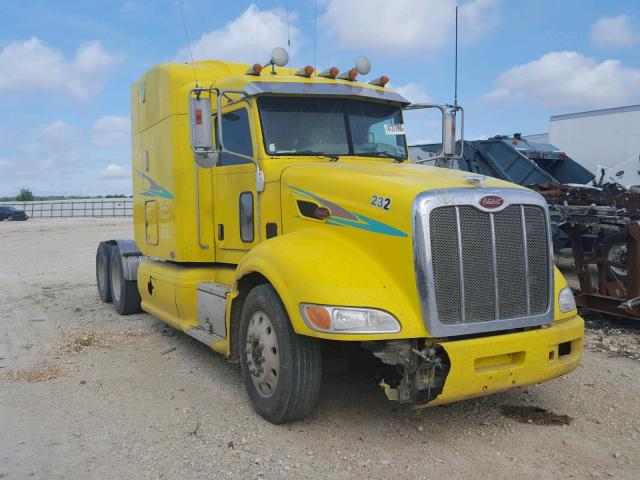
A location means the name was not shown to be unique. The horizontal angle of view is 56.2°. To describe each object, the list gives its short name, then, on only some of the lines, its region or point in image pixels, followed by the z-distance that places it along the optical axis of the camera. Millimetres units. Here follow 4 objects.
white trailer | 16641
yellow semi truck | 3930
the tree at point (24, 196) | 84250
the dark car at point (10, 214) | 45375
